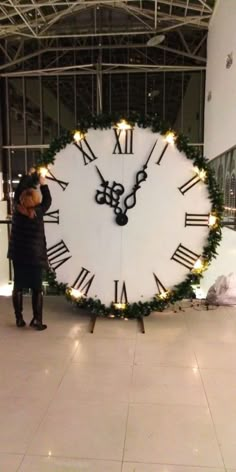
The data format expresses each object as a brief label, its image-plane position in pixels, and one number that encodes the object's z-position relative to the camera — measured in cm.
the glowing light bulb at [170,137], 343
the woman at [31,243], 329
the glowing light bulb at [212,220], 347
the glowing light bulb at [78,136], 350
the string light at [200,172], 342
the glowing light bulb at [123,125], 345
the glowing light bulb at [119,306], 354
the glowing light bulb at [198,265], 350
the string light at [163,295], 352
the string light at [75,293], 358
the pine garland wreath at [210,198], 342
